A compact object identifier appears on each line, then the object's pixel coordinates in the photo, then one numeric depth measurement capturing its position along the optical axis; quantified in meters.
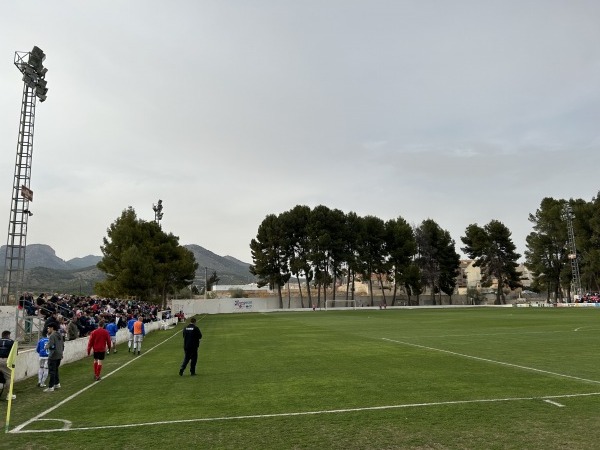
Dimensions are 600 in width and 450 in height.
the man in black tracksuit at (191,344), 14.81
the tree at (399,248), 102.62
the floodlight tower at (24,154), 24.97
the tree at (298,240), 96.88
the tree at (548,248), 97.94
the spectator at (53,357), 13.65
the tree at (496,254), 108.44
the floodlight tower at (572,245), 78.56
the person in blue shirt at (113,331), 25.14
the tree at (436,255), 110.81
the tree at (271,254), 97.19
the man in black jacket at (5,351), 13.08
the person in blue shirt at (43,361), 14.19
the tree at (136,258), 63.88
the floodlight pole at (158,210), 71.51
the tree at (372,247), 101.81
